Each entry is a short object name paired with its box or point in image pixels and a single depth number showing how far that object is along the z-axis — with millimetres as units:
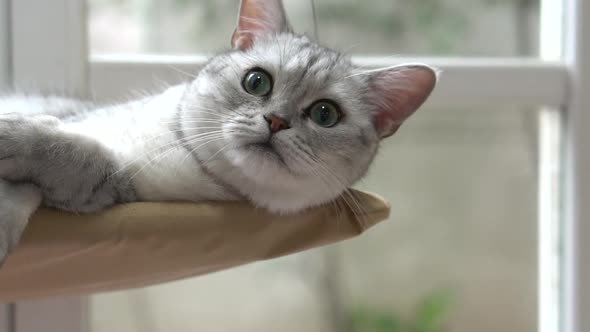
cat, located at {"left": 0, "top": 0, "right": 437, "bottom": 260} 725
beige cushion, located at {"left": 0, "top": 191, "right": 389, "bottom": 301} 701
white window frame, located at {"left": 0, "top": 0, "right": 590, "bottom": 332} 930
